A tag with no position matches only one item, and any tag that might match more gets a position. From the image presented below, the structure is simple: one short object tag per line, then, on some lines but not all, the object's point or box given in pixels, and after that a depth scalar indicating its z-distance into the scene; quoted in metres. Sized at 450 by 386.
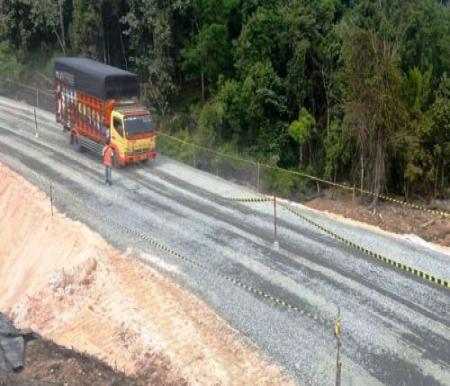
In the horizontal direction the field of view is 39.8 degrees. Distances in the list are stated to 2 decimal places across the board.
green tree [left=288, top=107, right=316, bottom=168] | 27.78
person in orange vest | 23.53
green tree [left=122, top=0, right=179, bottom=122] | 31.95
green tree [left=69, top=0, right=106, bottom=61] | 36.53
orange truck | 25.06
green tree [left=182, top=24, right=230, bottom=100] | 31.05
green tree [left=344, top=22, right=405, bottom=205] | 22.06
